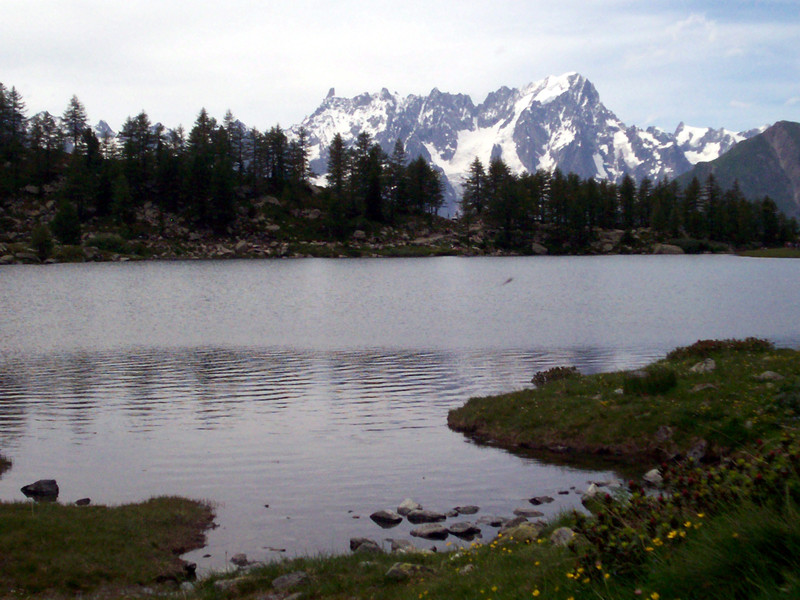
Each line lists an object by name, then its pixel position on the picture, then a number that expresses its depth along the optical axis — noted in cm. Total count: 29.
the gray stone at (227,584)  1294
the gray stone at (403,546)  1512
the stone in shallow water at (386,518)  1822
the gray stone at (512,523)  1683
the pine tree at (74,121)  18275
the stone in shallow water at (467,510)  1886
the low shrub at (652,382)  2581
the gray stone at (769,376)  2420
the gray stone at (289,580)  1284
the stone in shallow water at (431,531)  1708
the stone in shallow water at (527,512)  1817
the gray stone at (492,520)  1761
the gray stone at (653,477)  1901
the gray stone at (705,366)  2694
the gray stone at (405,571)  1274
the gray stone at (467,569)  1179
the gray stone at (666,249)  18375
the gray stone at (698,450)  2148
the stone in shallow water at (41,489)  2012
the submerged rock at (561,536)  1238
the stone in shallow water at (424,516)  1822
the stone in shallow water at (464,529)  1711
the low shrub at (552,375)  3225
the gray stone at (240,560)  1561
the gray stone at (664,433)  2306
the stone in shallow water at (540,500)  1933
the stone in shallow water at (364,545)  1553
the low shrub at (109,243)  14762
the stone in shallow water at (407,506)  1883
